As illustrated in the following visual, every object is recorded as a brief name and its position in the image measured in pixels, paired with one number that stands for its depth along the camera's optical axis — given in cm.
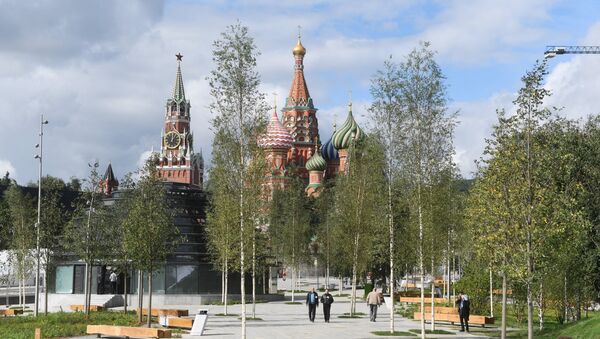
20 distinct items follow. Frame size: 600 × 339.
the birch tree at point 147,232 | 3581
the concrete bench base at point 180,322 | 3464
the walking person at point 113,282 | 5396
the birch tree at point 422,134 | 3278
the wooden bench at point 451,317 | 3923
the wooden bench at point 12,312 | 4275
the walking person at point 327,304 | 4008
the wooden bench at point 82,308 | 4603
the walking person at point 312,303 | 4003
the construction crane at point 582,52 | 8681
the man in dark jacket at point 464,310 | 3728
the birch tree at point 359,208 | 4266
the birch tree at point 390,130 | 3394
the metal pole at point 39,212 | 4262
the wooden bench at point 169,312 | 4056
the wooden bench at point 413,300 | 5459
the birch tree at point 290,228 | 7854
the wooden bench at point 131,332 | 2989
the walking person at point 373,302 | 4112
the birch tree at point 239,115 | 3066
